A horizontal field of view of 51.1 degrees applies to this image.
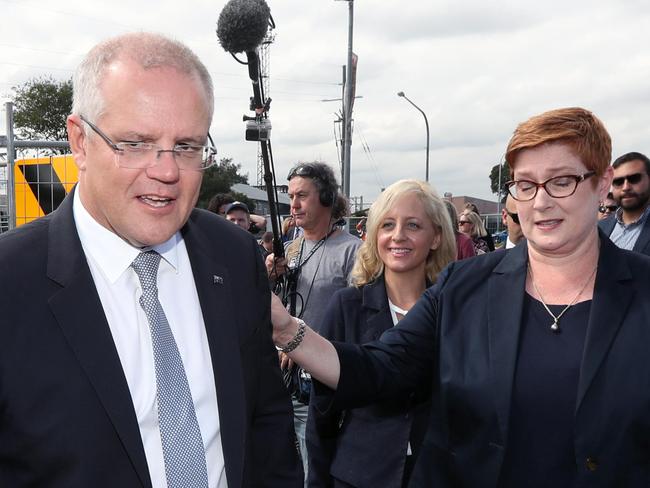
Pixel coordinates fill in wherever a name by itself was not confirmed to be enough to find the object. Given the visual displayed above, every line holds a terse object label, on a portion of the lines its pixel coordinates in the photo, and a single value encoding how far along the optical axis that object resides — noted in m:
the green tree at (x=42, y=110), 43.31
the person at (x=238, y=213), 7.00
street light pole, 27.02
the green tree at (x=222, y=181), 55.84
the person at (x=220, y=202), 7.50
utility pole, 15.80
